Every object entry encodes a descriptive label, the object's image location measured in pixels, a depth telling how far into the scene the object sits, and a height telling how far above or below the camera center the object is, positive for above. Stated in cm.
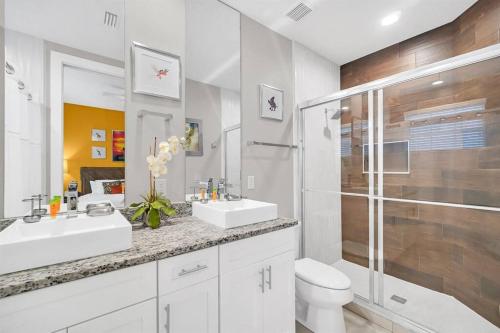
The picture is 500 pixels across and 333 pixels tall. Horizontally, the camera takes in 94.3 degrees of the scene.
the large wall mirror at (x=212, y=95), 170 +57
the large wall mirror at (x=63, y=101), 117 +37
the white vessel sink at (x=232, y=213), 129 -28
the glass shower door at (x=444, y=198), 153 -22
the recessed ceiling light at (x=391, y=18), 198 +130
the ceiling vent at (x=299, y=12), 188 +131
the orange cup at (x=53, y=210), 115 -21
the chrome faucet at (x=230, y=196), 174 -22
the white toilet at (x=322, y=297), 159 -91
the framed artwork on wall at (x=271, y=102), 212 +61
